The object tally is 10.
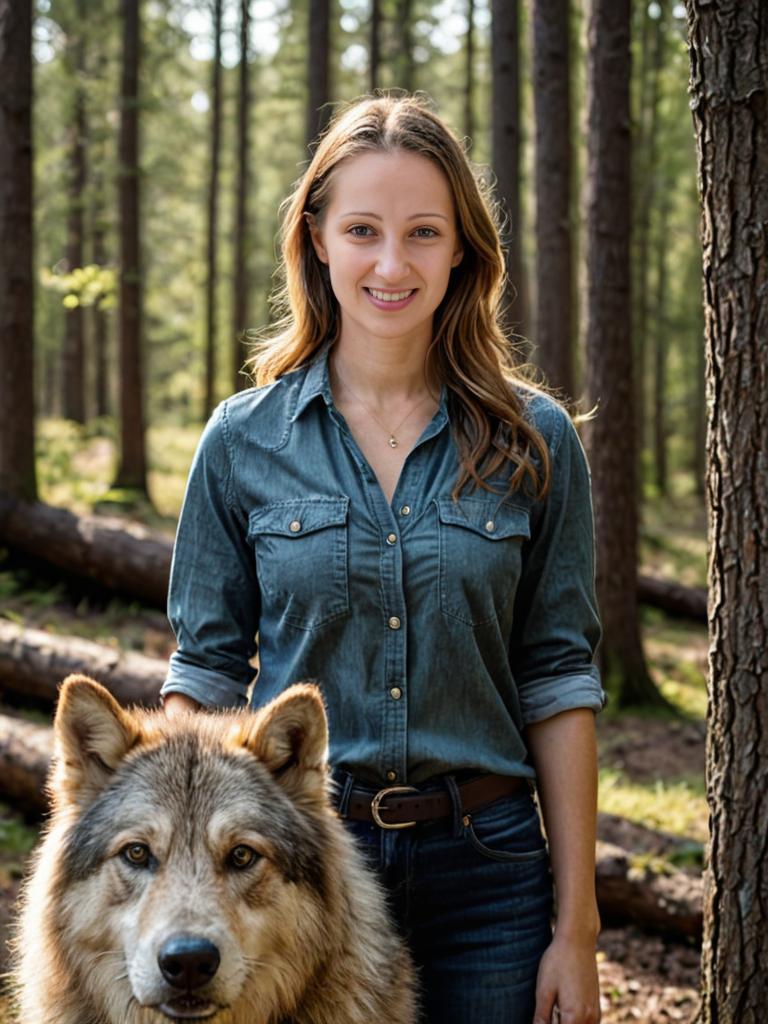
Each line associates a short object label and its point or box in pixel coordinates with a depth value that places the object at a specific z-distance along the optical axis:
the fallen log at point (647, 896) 5.68
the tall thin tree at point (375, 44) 19.22
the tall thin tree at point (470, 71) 21.30
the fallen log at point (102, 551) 9.87
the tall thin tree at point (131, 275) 15.44
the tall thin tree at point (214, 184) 20.11
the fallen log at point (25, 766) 6.17
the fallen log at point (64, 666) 7.20
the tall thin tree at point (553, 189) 10.46
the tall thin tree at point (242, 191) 19.92
